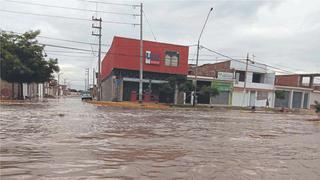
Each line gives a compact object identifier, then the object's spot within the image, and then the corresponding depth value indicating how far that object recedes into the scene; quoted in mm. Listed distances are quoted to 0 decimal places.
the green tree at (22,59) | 41156
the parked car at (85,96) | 69031
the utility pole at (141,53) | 41281
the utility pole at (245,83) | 57628
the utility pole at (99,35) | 57672
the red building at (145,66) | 46906
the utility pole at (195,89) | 45081
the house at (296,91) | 65125
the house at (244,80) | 56594
